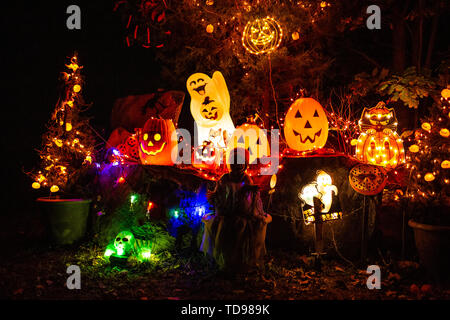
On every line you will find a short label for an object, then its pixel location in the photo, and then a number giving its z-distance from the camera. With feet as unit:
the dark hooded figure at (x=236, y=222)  18.94
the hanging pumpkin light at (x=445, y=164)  18.30
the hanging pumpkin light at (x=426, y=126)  19.54
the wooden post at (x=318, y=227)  20.62
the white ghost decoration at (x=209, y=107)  26.30
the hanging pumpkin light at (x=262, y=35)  23.99
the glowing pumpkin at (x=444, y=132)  18.67
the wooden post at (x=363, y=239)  21.26
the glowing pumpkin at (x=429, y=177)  18.62
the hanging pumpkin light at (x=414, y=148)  19.83
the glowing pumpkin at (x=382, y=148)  21.83
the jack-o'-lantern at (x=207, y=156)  26.02
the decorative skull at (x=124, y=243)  21.20
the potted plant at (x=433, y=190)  17.72
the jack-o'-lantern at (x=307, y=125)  23.44
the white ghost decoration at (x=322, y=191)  22.03
